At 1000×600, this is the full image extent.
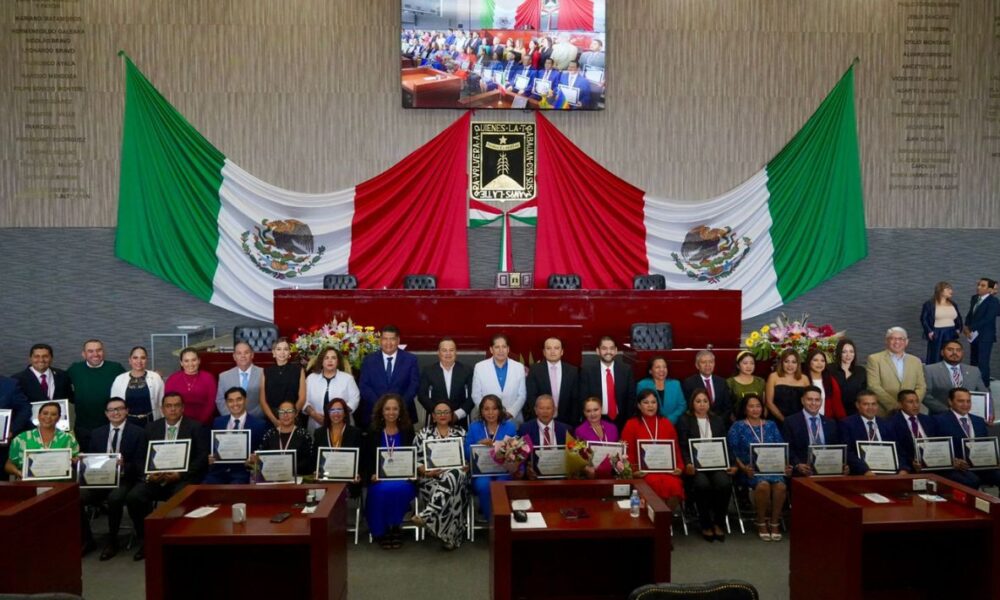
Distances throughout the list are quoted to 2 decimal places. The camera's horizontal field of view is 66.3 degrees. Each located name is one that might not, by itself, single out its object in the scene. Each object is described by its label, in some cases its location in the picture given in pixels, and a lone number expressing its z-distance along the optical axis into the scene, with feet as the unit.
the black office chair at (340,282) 33.73
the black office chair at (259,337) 27.86
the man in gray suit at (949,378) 23.41
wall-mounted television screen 35.58
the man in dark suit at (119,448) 18.58
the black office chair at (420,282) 33.53
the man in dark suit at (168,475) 18.42
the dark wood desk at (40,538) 12.83
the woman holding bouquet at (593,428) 19.63
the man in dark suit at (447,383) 22.17
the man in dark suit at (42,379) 23.04
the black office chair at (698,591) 8.86
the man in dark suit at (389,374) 22.54
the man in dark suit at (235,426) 19.61
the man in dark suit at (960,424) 20.08
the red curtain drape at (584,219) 36.11
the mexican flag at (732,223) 36.19
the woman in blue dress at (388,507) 18.49
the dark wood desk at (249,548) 12.72
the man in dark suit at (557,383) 22.06
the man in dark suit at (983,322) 33.50
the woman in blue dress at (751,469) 19.17
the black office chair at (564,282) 34.09
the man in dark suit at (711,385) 21.76
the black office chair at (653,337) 28.04
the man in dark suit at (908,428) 20.39
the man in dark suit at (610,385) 22.15
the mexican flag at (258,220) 35.06
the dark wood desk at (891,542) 13.42
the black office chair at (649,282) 33.45
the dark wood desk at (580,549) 13.46
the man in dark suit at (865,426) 20.08
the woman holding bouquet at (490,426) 19.66
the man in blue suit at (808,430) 20.04
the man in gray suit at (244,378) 22.34
